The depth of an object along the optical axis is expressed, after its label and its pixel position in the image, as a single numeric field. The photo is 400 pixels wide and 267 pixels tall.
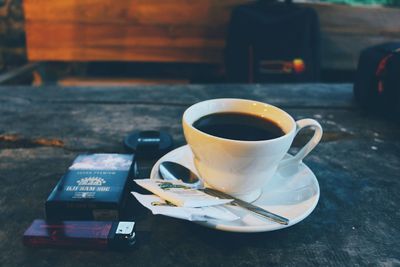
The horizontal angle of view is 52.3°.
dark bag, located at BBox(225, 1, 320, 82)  1.85
